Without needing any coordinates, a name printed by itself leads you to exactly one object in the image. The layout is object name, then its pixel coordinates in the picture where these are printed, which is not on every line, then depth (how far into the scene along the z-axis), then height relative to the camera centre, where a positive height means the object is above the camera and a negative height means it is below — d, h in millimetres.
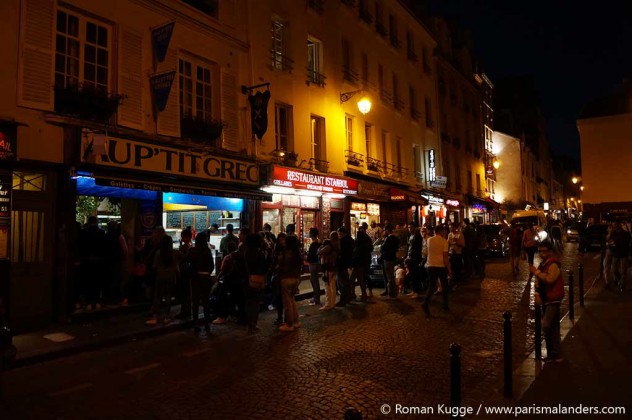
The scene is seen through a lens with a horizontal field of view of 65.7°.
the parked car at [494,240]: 22719 -304
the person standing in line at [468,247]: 14945 -407
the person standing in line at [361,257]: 11578 -504
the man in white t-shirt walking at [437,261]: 10148 -545
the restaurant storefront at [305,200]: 14594 +1282
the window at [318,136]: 17500 +3665
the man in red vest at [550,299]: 6430 -890
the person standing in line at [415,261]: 12328 -656
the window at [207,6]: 13125 +6397
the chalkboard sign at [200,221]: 13539 +538
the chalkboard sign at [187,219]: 13219 +592
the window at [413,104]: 25211 +6913
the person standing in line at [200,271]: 9188 -573
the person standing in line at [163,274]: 9359 -638
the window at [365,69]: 20844 +7222
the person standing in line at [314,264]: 11031 -605
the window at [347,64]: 19422 +7007
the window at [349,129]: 19477 +4305
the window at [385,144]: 22250 +4195
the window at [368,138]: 20984 +4256
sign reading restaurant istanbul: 14297 +1790
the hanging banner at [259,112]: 14109 +3659
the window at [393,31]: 23625 +10007
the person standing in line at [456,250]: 13420 -445
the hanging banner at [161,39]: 10930 +4605
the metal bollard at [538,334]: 6429 -1340
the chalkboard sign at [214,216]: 13758 +679
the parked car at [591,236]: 24906 -245
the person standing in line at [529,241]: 15854 -281
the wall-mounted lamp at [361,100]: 17875 +5026
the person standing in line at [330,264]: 10672 -581
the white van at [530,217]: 29797 +938
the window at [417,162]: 25406 +3850
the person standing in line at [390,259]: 11992 -569
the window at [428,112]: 27250 +6958
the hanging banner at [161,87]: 11039 +3528
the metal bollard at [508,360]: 5121 -1333
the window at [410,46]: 25469 +9972
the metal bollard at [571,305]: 8766 -1320
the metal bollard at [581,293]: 10133 -1301
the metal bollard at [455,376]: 3982 -1155
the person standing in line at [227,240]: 11172 -4
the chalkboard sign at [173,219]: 12820 +568
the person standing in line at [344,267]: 11289 -689
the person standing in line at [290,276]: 8914 -695
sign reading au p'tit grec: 9516 +1852
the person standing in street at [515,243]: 16692 -368
